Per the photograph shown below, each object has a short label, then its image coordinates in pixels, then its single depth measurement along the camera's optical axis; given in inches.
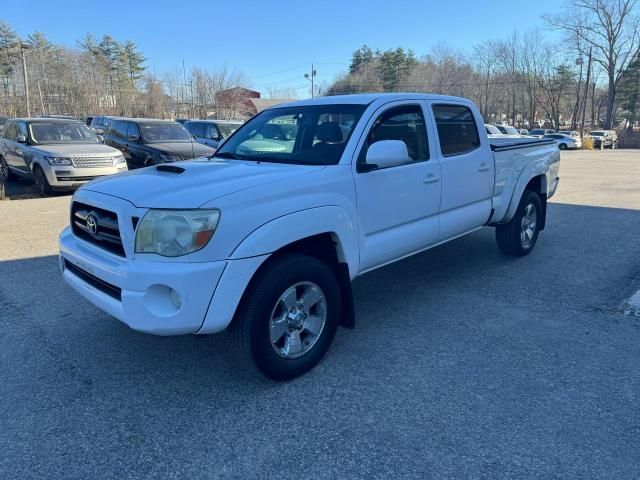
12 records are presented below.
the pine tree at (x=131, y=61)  2667.3
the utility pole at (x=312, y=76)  2208.8
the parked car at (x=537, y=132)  1633.1
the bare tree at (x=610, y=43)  2437.3
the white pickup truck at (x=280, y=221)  107.8
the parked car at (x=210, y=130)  582.6
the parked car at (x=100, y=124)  729.6
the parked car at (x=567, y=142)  1518.2
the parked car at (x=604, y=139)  1744.6
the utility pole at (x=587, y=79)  2267.5
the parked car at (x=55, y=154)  402.3
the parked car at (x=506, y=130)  1085.3
